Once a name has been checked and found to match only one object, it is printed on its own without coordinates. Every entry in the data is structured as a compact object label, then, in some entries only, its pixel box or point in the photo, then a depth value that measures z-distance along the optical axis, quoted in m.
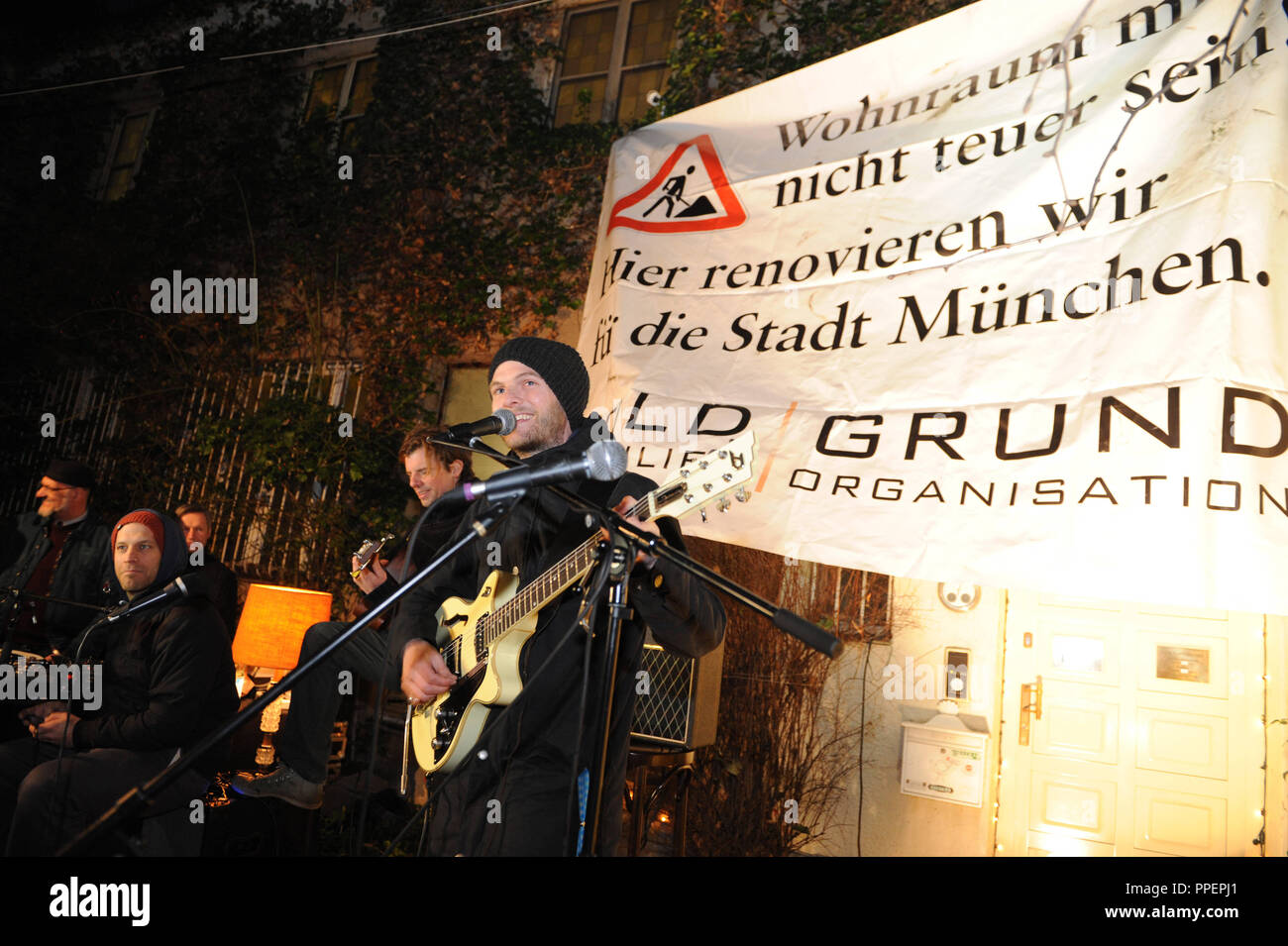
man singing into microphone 1.99
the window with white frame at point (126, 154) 9.44
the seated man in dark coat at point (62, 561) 4.48
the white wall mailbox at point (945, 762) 5.03
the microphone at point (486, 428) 1.91
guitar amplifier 3.53
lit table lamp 4.61
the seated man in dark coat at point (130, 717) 3.21
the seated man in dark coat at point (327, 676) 3.65
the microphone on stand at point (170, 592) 3.40
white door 4.74
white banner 2.21
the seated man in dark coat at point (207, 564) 4.84
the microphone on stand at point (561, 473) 1.56
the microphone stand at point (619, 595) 1.51
